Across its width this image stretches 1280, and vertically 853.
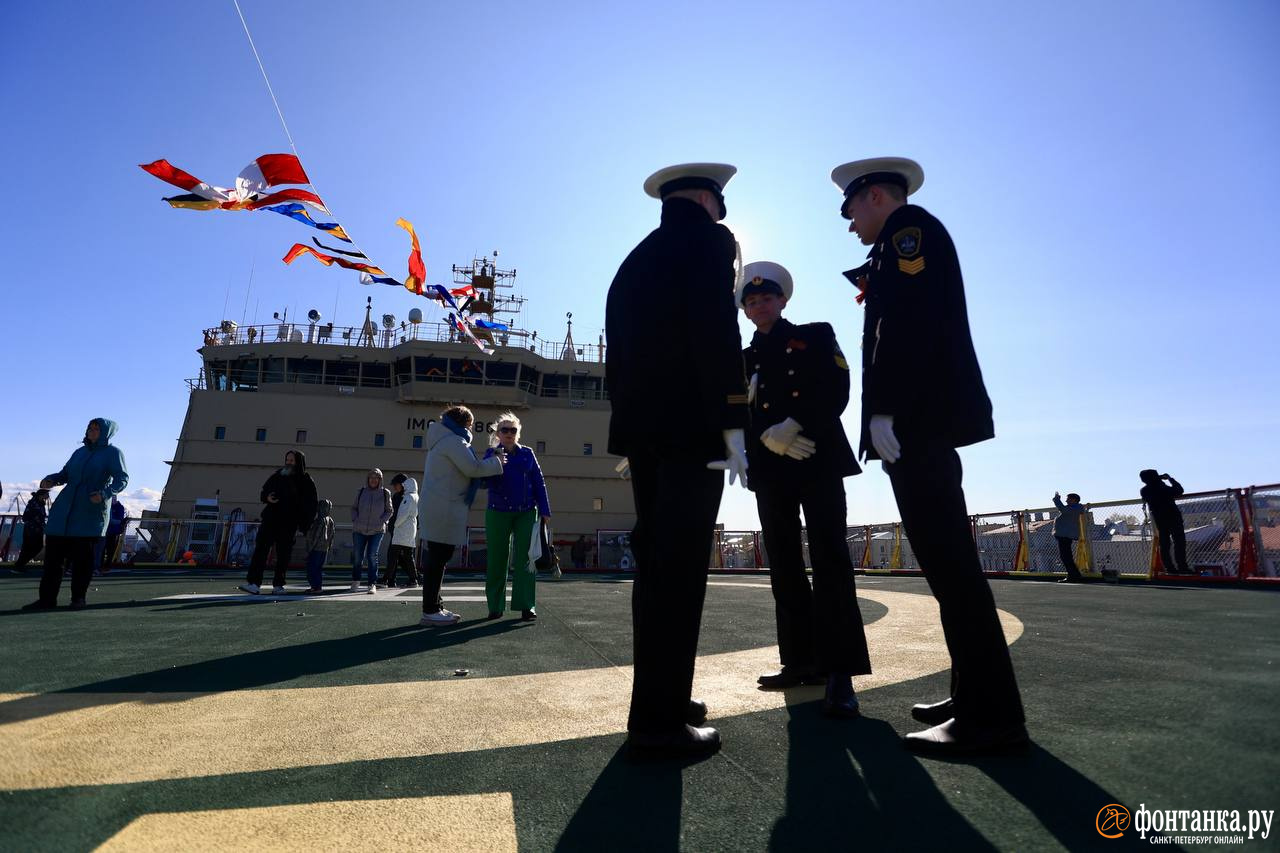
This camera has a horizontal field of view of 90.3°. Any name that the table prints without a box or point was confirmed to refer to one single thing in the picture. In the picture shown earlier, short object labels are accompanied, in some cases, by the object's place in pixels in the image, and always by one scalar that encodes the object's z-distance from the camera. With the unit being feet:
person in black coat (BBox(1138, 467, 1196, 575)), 31.22
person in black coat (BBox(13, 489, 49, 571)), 40.98
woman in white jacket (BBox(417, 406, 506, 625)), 17.06
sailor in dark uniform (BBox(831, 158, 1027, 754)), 5.84
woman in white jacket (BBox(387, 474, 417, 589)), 29.14
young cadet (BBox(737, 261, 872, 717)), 8.12
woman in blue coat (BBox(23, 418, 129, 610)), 17.69
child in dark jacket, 25.94
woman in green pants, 17.26
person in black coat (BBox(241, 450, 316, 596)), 24.40
